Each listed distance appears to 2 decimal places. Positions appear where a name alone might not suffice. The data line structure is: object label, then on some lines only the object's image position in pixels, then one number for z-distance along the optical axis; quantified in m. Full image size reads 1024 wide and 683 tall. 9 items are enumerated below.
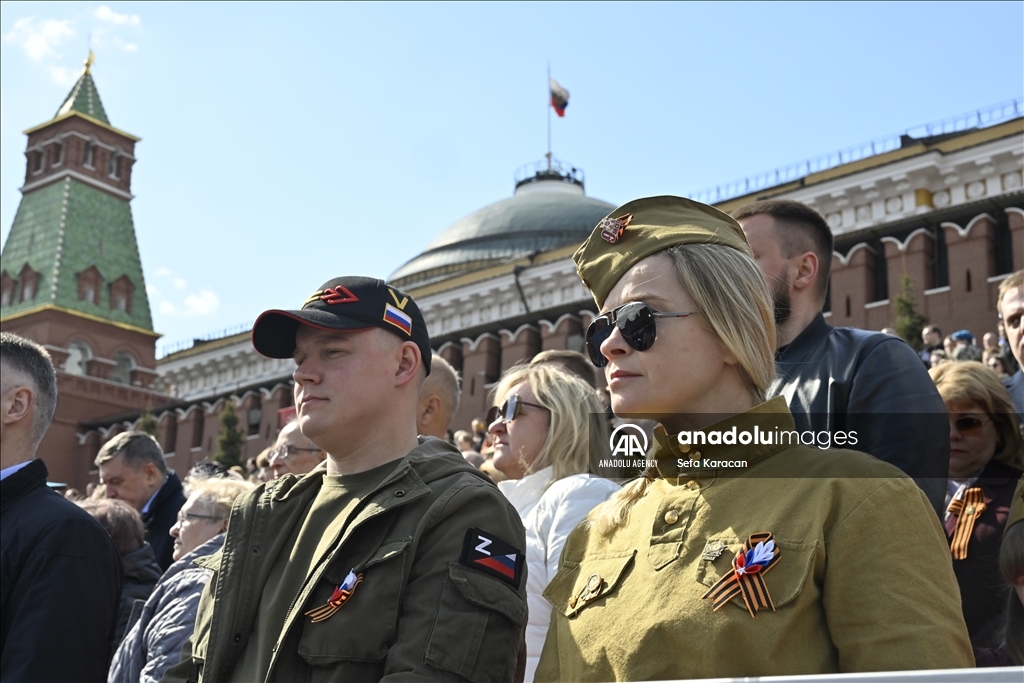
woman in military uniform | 2.04
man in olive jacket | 2.72
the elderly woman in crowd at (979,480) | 3.53
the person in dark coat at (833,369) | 3.22
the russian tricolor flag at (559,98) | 46.25
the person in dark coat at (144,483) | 7.03
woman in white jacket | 4.15
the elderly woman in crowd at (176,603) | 4.42
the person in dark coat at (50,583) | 3.61
